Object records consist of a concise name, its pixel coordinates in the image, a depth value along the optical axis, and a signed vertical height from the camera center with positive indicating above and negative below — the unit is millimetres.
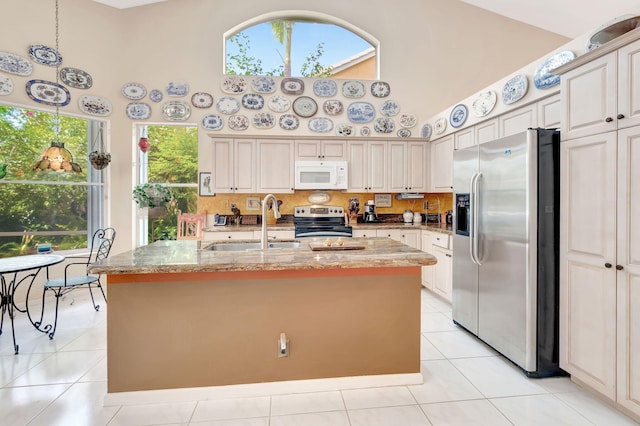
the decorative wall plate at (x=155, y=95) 4508 +1651
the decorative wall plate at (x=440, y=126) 4234 +1168
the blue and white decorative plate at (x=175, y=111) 4543 +1444
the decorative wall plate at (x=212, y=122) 4629 +1304
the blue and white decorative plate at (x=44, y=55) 3795 +1907
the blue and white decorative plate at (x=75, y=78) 4023 +1725
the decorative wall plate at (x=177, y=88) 4547 +1768
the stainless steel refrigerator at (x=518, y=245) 2178 -256
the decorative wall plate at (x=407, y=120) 4914 +1406
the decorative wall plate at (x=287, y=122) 4750 +1334
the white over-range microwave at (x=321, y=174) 4461 +520
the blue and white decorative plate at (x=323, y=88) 4816 +1870
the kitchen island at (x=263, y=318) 1875 -667
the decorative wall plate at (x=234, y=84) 4656 +1870
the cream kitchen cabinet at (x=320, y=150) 4504 +877
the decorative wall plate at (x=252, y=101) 4691 +1633
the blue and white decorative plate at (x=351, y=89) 4848 +1862
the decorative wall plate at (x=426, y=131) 4633 +1179
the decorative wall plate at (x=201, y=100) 4603 +1619
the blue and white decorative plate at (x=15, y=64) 3607 +1705
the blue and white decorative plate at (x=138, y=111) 4461 +1420
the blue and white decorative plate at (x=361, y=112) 4852 +1513
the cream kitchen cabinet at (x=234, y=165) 4383 +639
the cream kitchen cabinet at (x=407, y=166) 4652 +659
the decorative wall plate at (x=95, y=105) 4176 +1423
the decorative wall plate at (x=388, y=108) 4891 +1584
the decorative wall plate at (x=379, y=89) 4879 +1876
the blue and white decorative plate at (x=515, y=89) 2884 +1149
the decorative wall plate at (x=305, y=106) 4766 +1576
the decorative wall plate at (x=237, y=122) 4680 +1315
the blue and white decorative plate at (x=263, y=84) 4714 +1886
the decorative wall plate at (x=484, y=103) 3320 +1169
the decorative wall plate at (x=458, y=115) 3798 +1177
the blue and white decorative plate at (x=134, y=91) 4445 +1693
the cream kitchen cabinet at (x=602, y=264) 1725 -318
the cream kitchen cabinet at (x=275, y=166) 4449 +637
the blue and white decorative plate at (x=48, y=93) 3798 +1461
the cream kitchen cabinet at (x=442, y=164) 4160 +637
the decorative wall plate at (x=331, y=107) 4816 +1579
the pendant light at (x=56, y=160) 3164 +516
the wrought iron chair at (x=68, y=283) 2947 -679
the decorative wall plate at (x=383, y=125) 4879 +1319
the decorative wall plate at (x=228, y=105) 4656 +1562
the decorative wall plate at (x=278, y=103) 4727 +1606
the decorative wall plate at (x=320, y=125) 4789 +1302
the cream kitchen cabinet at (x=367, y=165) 4594 +666
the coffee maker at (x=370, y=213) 4829 -31
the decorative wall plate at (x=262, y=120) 4715 +1354
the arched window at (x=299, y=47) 4781 +2517
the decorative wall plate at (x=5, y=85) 3598 +1446
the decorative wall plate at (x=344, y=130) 4812 +1229
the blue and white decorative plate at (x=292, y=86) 4758 +1877
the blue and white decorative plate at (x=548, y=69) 2468 +1173
